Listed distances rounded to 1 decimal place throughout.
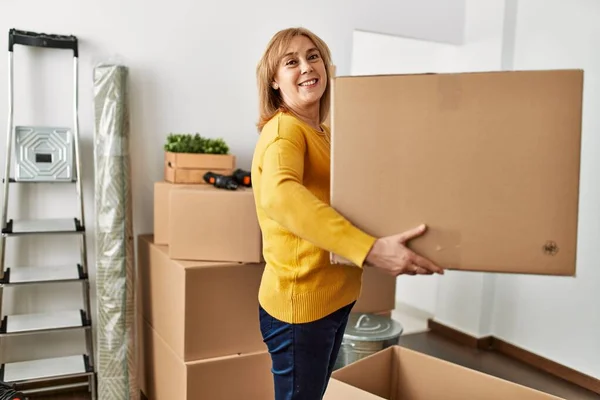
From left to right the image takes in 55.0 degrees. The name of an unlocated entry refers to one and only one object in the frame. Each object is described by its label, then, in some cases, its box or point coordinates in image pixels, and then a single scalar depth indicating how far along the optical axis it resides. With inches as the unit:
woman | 46.5
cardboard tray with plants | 100.1
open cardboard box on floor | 76.7
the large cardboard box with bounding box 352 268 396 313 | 106.0
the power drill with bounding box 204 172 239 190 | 92.4
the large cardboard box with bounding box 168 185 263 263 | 87.9
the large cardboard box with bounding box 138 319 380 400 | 87.8
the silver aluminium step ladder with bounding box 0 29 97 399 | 93.3
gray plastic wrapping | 95.5
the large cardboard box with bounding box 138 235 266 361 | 86.8
